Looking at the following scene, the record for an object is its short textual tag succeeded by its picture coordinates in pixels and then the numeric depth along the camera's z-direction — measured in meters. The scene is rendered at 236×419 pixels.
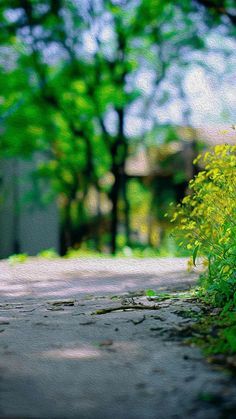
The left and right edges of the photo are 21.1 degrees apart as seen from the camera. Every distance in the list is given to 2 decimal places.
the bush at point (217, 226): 4.55
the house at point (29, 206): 18.52
